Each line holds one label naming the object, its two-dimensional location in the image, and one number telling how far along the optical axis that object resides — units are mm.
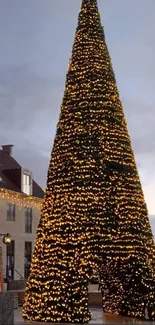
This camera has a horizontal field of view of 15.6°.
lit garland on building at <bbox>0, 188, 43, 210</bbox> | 39906
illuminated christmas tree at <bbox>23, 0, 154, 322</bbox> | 16938
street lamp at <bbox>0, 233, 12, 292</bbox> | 24811
